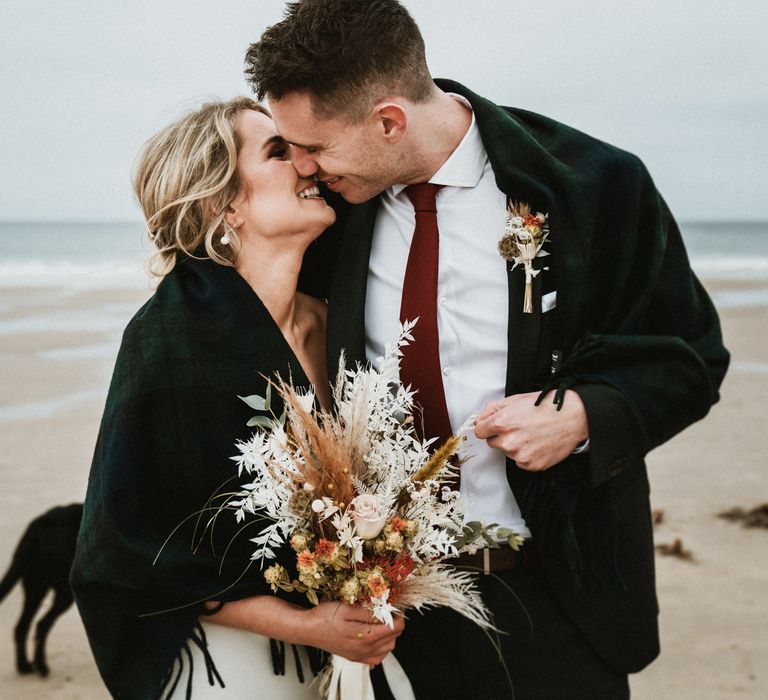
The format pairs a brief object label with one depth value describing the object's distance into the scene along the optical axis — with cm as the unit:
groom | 238
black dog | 454
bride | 233
